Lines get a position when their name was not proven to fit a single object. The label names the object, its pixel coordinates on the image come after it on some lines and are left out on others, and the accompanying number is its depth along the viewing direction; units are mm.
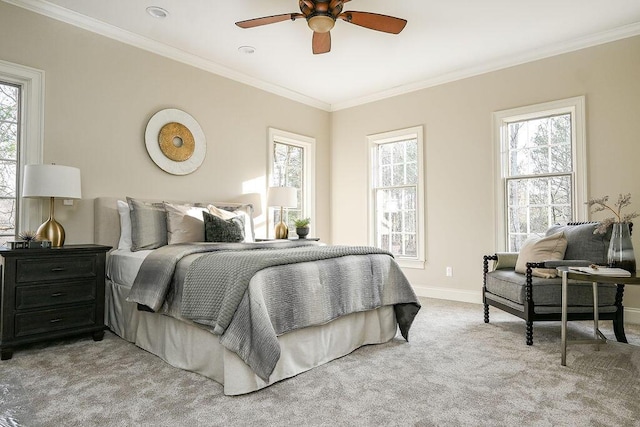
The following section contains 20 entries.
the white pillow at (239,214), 3826
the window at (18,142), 3264
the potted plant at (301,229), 4914
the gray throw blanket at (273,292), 2098
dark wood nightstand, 2703
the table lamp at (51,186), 2973
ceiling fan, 2900
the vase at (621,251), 2576
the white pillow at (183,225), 3537
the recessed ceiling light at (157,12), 3447
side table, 2293
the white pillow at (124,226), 3594
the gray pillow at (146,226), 3482
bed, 2152
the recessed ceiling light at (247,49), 4234
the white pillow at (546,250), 3232
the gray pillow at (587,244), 3205
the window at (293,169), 5391
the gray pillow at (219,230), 3586
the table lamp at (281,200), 4887
